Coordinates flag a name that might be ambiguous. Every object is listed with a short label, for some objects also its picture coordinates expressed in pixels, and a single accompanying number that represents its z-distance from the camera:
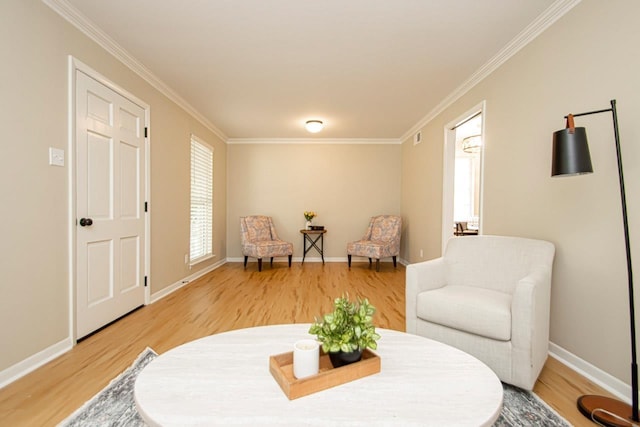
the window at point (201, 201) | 4.54
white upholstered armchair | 1.64
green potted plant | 1.13
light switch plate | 2.07
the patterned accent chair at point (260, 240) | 5.10
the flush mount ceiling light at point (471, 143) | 5.38
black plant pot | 1.13
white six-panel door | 2.35
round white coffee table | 0.89
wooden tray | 1.00
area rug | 1.43
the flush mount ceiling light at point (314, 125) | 4.70
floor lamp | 1.46
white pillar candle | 1.06
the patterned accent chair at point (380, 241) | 5.08
